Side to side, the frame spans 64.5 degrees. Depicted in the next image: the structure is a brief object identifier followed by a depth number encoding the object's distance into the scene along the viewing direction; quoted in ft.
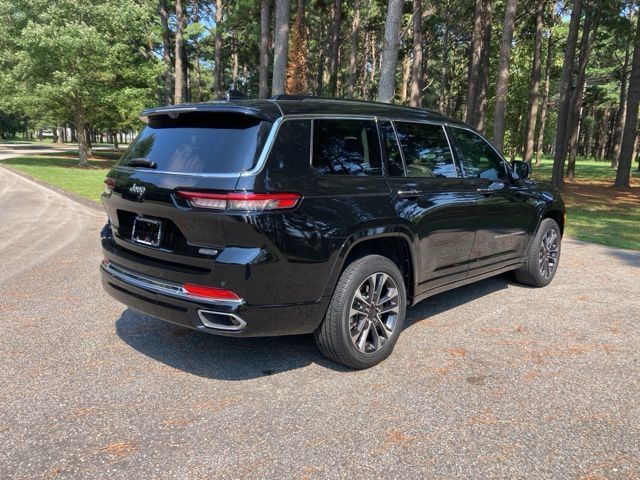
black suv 10.19
